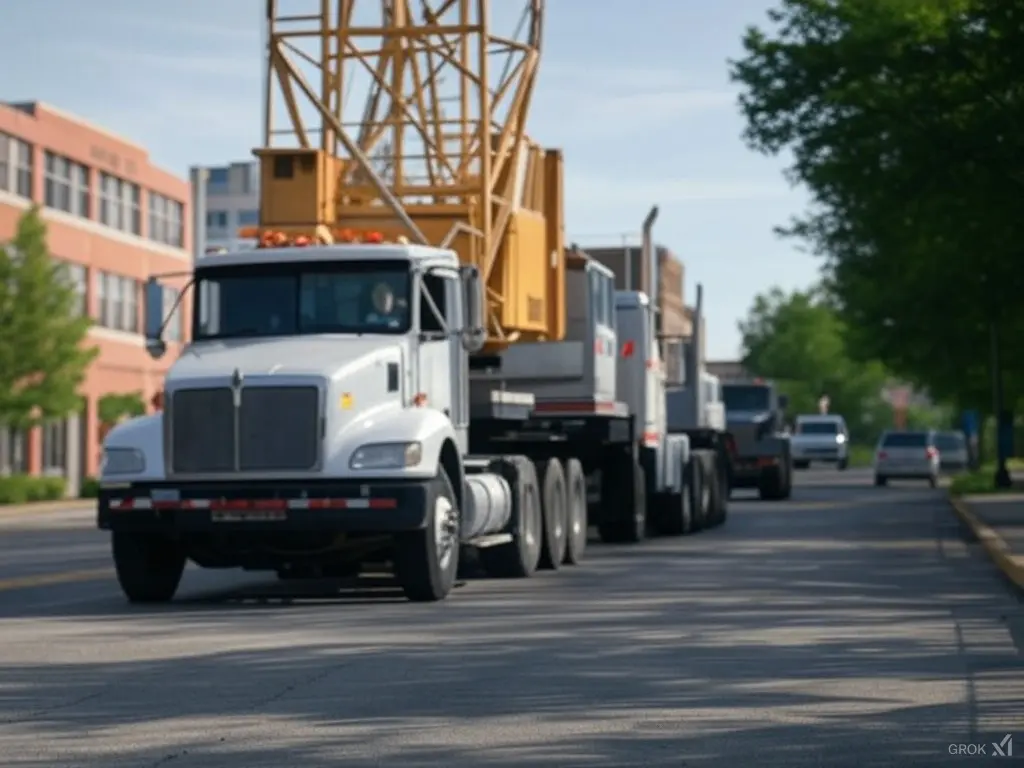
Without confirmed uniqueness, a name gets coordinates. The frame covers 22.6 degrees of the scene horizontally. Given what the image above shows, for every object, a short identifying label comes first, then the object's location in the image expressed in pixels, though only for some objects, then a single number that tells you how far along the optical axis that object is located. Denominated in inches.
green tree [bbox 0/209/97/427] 2372.0
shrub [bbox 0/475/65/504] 2325.3
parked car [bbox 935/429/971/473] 3627.0
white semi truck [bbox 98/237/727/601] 794.2
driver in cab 843.4
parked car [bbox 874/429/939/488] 2819.9
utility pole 2284.9
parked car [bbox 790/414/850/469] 3681.1
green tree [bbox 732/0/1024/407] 1406.3
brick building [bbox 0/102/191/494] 2832.2
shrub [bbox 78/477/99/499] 2541.8
